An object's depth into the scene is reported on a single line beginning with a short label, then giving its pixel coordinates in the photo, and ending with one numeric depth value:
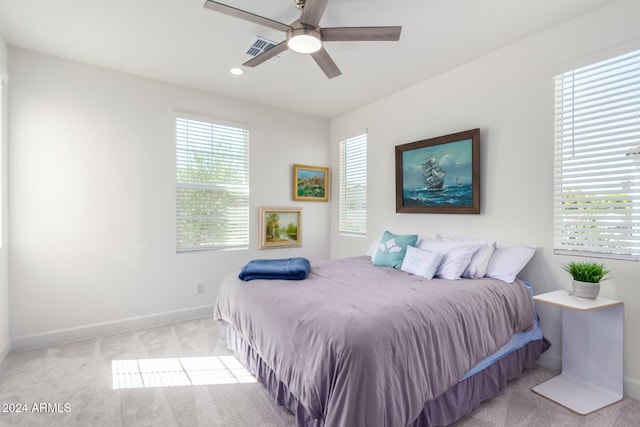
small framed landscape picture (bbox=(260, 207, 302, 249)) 4.11
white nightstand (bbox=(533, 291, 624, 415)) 2.01
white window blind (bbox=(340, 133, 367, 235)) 4.25
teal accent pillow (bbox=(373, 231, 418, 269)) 2.95
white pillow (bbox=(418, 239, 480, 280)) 2.47
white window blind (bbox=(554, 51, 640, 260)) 2.11
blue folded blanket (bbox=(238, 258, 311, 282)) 2.42
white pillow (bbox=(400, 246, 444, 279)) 2.54
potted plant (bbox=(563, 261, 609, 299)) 2.02
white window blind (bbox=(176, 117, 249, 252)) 3.58
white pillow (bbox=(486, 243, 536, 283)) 2.43
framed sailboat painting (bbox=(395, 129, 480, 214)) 2.95
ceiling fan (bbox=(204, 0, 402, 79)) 1.80
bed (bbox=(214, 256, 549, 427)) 1.40
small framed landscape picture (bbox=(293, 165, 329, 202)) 4.41
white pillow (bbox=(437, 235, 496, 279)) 2.49
